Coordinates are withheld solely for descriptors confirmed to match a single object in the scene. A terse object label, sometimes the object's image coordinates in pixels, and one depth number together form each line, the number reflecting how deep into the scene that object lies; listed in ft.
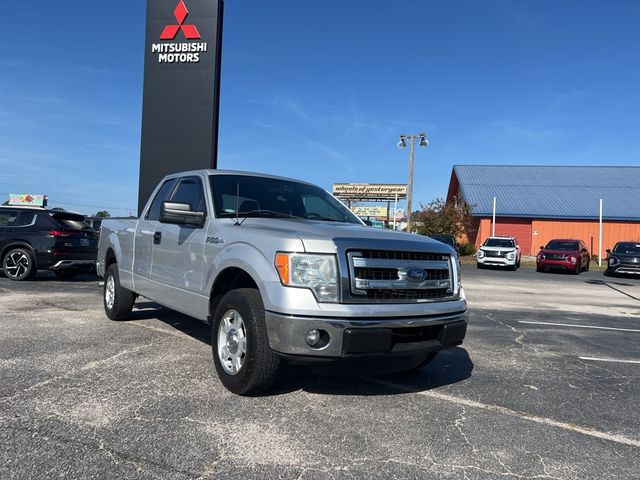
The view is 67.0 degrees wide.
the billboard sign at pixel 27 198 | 120.37
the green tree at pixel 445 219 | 115.65
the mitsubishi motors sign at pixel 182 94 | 53.47
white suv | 79.30
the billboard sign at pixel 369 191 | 215.10
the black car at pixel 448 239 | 81.05
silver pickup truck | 11.48
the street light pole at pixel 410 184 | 104.06
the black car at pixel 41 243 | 36.45
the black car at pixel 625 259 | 69.05
